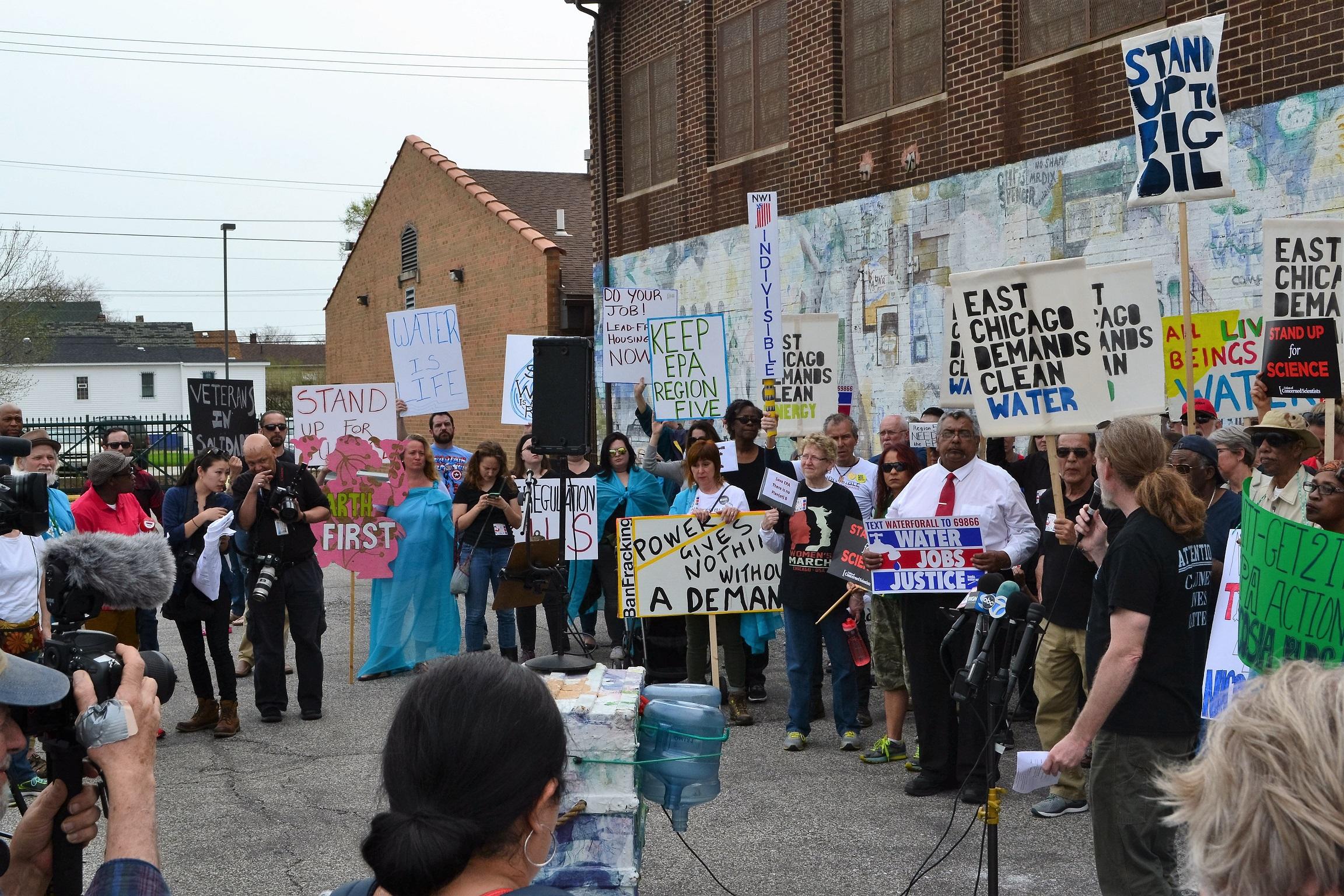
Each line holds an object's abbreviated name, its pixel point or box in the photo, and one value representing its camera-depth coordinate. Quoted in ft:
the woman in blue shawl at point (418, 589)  35.78
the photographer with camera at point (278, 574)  29.55
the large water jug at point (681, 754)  14.61
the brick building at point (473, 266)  78.12
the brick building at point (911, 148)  34.12
